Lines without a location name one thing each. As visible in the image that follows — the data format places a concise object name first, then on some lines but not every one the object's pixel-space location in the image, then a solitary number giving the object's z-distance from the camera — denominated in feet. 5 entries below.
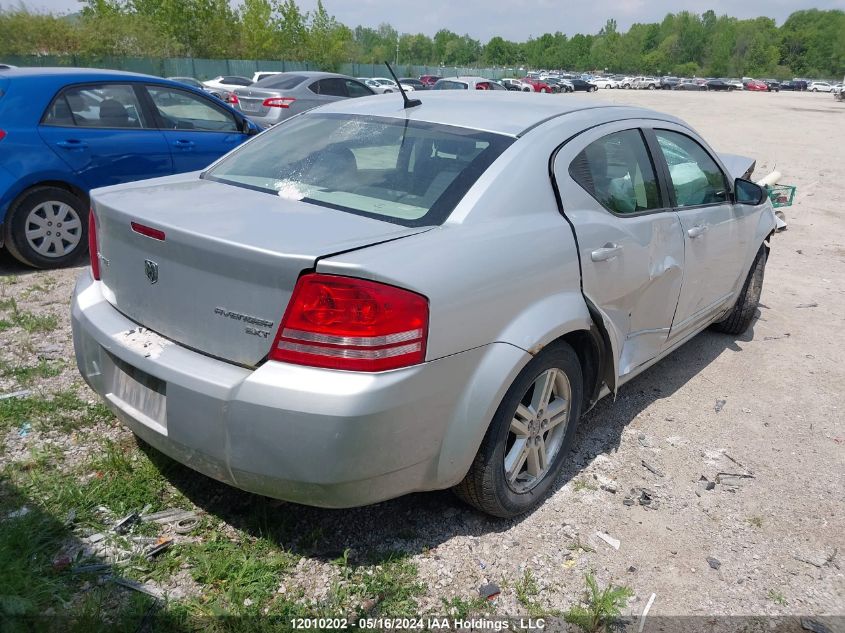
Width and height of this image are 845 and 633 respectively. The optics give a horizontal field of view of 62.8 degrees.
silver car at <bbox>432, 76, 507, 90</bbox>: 84.64
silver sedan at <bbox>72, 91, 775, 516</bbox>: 7.24
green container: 28.82
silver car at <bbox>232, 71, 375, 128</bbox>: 44.09
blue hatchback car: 18.67
